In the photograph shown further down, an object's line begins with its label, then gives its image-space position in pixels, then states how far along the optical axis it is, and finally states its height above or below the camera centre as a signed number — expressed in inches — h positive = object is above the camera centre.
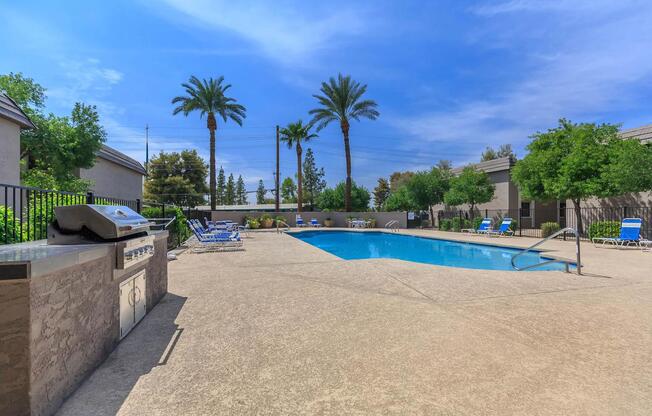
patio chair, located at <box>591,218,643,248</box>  474.3 -34.6
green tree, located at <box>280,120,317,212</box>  1221.7 +290.2
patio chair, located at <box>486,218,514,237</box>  706.1 -43.4
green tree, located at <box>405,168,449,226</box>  1062.4 +72.8
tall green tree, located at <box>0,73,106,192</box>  513.7 +120.7
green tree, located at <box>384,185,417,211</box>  1108.5 +36.0
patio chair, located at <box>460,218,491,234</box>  729.5 -36.4
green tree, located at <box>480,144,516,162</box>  2036.2 +368.0
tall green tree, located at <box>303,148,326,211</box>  2667.3 +293.0
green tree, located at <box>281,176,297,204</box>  2856.8 +210.4
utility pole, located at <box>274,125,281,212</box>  1165.0 +170.2
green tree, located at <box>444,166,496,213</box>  878.4 +58.8
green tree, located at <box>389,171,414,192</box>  1958.7 +218.5
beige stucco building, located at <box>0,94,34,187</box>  378.5 +92.1
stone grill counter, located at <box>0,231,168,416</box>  68.7 -26.3
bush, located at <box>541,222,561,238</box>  657.6 -35.2
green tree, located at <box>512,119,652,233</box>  482.0 +77.6
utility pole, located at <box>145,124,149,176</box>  1853.2 +341.7
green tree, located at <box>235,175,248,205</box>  3203.7 +201.1
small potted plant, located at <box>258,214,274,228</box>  982.4 -26.1
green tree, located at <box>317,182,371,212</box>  1480.1 +62.0
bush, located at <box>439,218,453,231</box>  935.7 -37.3
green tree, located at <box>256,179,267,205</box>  3272.6 +203.0
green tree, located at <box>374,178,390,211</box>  2315.5 +139.1
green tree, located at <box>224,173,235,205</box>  3040.1 +181.8
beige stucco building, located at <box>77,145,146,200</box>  670.5 +87.0
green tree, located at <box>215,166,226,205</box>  3011.8 +243.2
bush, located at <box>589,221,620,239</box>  574.6 -34.3
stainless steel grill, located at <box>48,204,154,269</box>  115.6 -5.5
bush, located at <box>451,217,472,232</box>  888.2 -32.8
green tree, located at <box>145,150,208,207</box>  1477.6 +158.9
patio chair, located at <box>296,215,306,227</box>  1037.2 -28.1
